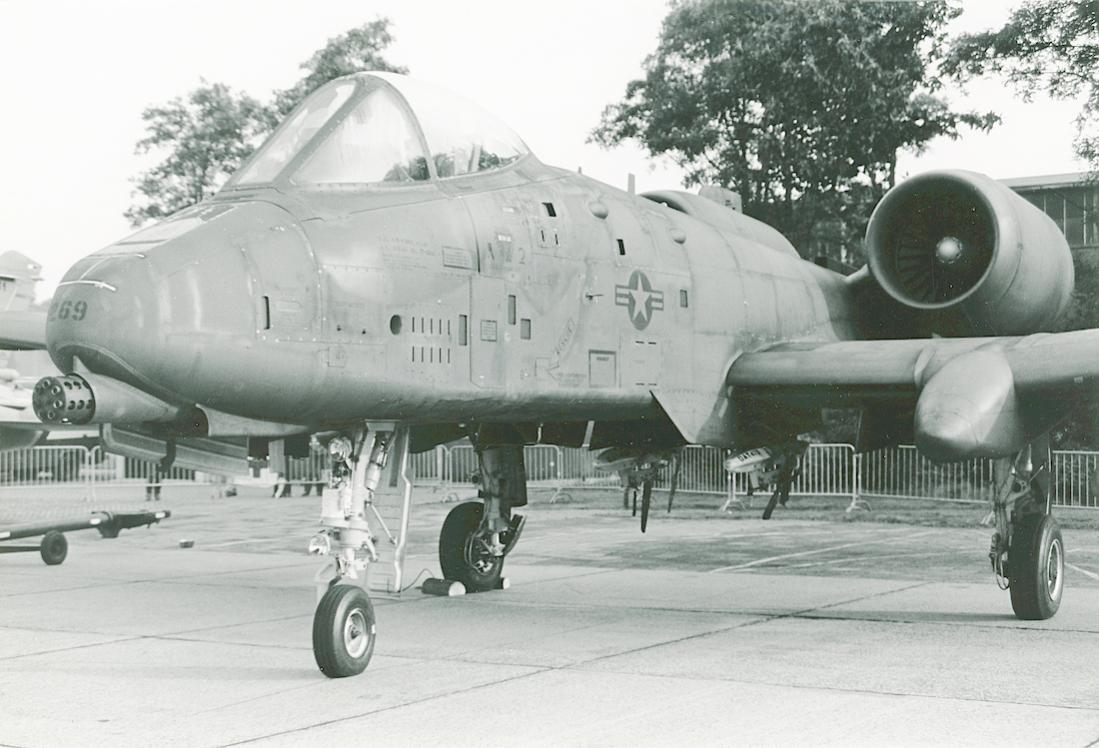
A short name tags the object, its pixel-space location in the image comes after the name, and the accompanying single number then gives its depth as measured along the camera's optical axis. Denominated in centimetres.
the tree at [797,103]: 2542
